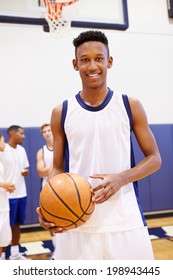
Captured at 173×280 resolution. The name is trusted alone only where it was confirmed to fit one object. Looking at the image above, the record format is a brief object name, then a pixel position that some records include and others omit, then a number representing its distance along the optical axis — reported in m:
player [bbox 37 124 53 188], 3.95
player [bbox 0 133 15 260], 3.41
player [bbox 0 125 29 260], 4.12
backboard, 4.72
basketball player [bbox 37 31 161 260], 1.46
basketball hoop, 4.71
